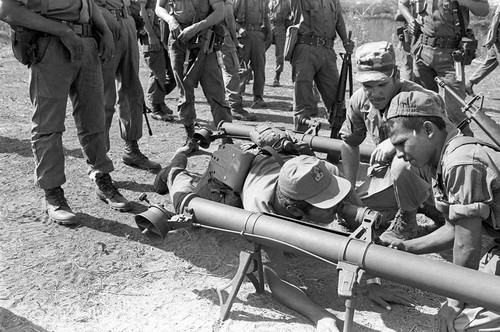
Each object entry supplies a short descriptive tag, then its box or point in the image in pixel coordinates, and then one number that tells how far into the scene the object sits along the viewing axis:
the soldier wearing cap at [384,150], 4.21
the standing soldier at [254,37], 9.87
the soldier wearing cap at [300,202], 3.52
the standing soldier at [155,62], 8.07
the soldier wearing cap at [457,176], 2.81
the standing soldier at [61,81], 4.29
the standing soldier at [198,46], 6.53
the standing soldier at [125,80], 5.52
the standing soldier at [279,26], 11.84
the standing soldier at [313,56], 6.88
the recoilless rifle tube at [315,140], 5.23
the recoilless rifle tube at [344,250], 2.68
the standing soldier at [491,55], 8.47
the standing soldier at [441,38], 6.61
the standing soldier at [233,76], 8.62
